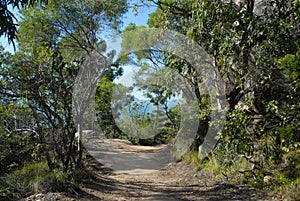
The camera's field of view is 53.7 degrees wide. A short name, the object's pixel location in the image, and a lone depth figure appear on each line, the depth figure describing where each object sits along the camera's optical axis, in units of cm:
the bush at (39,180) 504
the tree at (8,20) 383
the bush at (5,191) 443
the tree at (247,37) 536
